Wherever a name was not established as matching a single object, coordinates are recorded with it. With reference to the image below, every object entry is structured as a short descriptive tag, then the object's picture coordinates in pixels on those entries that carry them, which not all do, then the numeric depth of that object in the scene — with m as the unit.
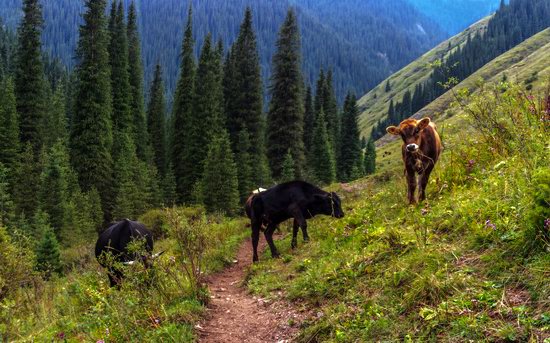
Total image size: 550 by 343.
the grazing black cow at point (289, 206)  13.23
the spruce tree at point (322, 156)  57.97
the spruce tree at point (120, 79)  52.41
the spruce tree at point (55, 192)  36.25
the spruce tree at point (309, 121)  67.94
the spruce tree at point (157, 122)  65.38
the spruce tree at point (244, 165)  43.22
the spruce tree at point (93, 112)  41.16
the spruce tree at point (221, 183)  37.72
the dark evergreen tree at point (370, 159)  87.25
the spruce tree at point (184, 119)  48.97
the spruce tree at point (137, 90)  56.66
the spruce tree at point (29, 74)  46.44
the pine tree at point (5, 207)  33.66
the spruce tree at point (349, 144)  70.25
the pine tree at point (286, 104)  43.94
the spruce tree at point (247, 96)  47.41
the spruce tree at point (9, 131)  42.81
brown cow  9.20
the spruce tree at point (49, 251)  26.05
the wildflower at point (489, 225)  5.23
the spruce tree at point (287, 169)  40.81
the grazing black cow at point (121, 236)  10.38
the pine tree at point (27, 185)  40.64
